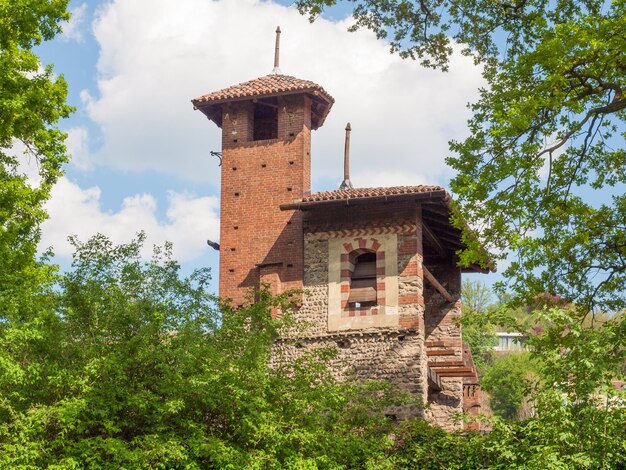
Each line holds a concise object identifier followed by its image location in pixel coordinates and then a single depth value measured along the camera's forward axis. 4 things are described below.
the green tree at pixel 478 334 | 43.38
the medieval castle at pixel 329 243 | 18.91
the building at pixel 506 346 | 65.31
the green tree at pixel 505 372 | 44.81
